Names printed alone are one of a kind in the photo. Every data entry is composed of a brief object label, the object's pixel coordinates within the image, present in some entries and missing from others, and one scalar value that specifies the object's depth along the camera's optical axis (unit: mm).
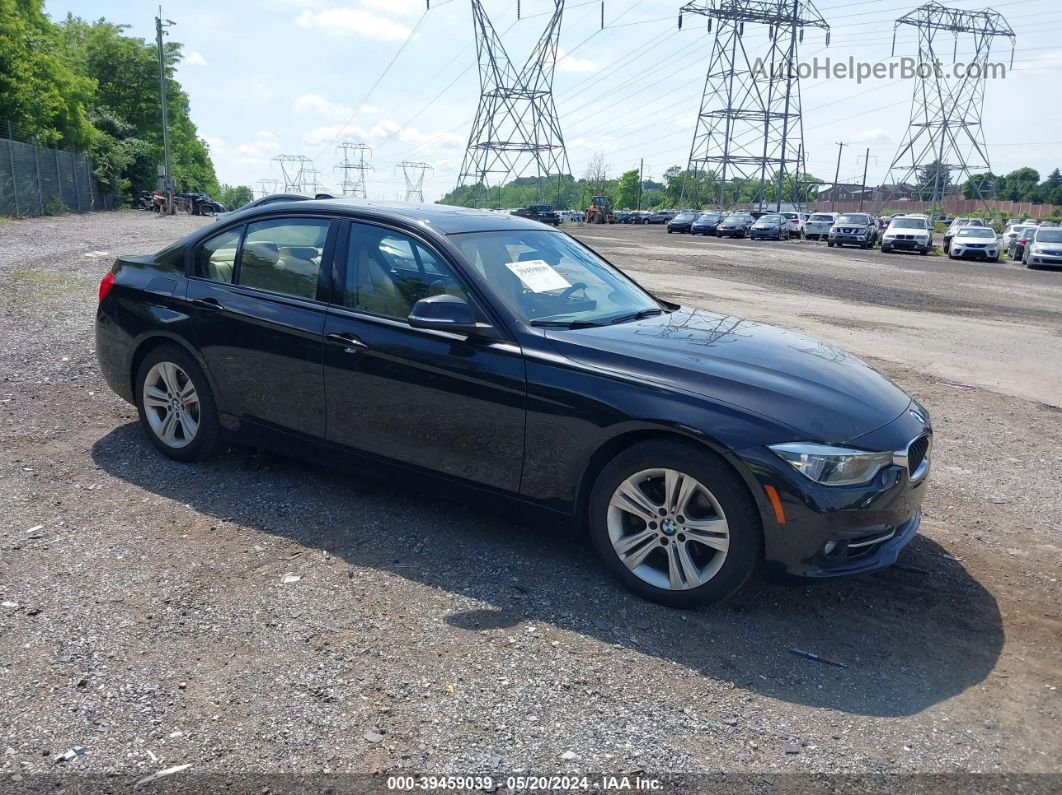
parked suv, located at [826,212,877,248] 43344
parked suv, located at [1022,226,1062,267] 31281
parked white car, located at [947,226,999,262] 35312
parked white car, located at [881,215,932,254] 38828
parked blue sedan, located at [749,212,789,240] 49719
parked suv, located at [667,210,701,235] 59062
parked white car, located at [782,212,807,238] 54938
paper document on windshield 4738
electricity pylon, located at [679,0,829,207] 76250
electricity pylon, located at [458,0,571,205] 64500
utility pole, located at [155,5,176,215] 49625
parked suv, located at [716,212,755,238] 51659
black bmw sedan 3777
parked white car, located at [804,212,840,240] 52531
